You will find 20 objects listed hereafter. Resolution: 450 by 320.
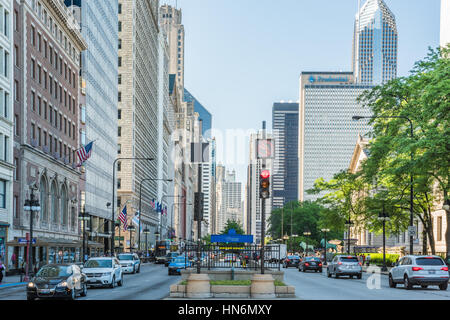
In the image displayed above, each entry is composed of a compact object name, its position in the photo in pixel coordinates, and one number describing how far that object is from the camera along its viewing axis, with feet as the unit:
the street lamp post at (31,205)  159.32
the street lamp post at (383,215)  214.69
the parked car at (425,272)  119.96
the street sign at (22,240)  156.97
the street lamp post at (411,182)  169.17
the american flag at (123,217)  265.03
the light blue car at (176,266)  189.78
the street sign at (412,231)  171.32
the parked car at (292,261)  286.66
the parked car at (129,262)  197.08
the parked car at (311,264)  223.92
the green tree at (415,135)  154.71
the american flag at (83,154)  210.79
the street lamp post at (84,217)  214.61
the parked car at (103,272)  122.31
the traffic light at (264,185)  91.86
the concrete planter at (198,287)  89.76
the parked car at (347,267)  169.78
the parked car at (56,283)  92.73
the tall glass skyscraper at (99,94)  302.04
